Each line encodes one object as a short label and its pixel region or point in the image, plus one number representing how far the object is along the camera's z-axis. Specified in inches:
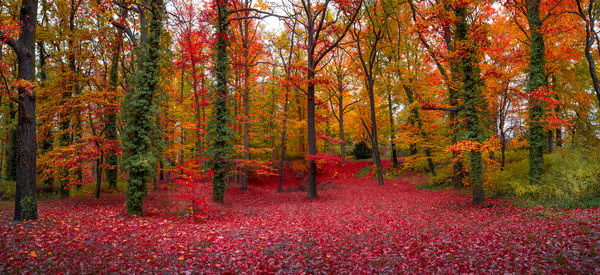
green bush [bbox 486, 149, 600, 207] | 351.6
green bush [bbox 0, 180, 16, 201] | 520.4
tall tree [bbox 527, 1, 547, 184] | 436.8
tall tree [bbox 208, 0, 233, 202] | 520.1
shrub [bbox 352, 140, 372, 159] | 1317.7
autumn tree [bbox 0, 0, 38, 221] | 305.3
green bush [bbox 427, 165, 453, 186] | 649.1
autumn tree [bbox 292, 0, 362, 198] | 592.4
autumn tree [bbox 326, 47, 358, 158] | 995.9
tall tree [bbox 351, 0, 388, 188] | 739.1
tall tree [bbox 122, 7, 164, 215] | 374.0
